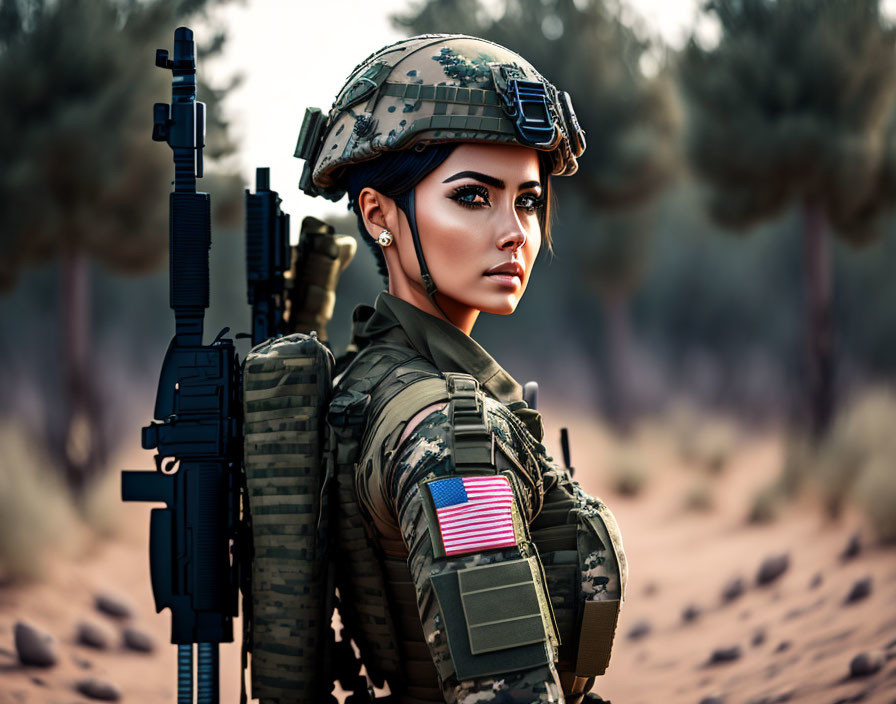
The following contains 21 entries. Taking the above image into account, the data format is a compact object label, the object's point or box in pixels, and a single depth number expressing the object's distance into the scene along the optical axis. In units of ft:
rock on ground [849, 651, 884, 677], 21.13
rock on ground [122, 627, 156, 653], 25.93
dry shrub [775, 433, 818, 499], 34.30
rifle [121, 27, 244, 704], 8.86
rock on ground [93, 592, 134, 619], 27.68
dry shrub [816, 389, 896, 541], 28.63
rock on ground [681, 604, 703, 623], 30.42
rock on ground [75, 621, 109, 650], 25.53
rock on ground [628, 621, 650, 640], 30.22
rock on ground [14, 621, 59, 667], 22.67
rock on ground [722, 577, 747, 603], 30.42
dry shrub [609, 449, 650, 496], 41.68
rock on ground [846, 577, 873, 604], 26.14
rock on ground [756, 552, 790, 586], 30.25
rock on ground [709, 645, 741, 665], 26.68
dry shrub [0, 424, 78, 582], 27.61
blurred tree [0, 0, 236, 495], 30.27
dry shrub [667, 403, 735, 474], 42.14
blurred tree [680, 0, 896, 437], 33.30
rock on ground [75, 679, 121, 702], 22.72
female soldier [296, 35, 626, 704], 6.51
